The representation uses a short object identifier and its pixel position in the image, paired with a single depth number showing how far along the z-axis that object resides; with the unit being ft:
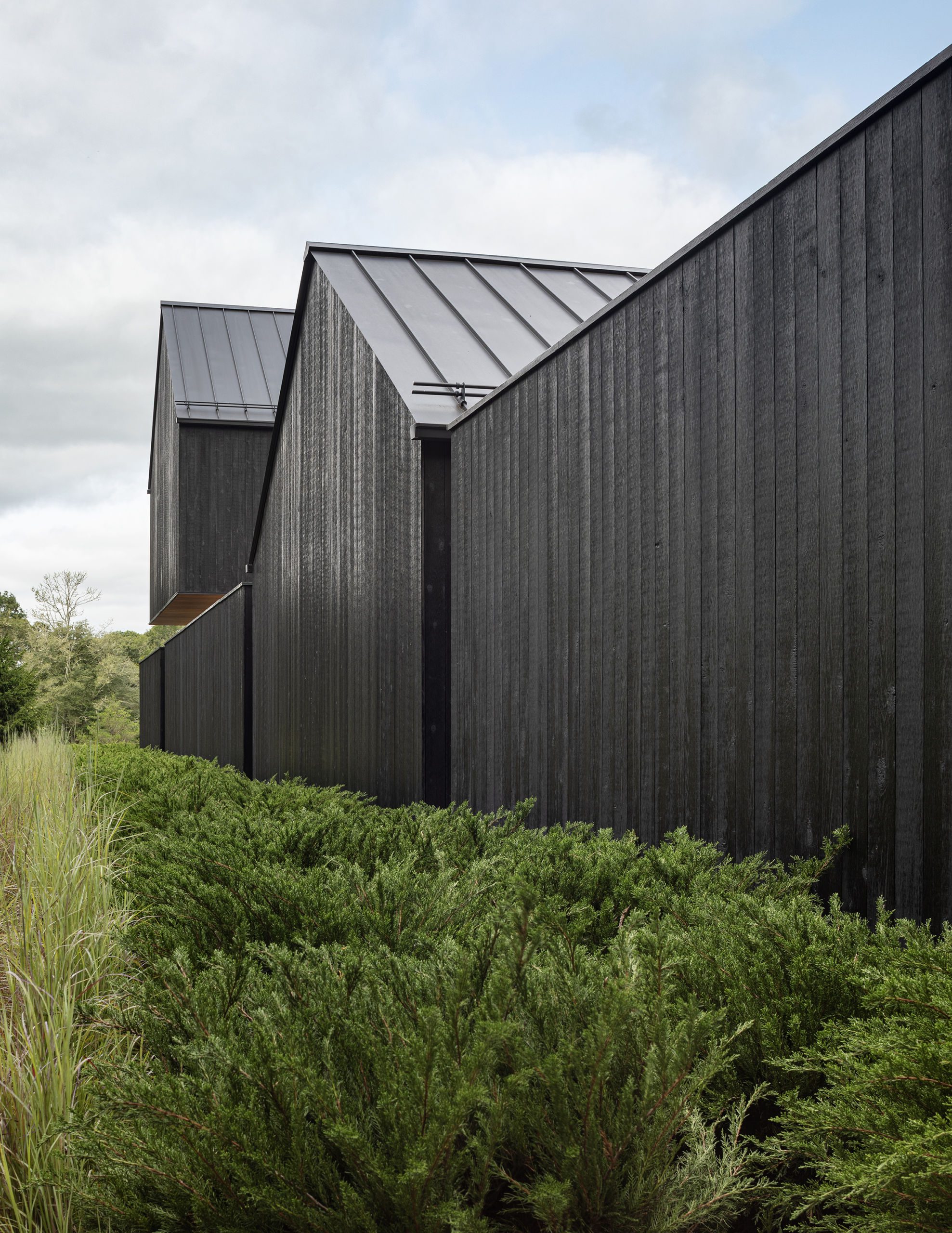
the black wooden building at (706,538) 10.09
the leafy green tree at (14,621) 129.08
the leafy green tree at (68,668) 123.34
